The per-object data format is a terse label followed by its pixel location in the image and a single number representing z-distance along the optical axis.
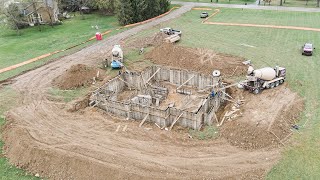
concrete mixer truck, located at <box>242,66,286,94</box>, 27.05
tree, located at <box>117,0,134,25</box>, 50.50
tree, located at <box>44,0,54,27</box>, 53.06
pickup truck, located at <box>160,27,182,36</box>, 43.38
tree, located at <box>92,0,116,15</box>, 55.47
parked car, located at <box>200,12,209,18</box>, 53.60
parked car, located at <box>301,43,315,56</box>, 34.94
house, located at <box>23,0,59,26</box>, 52.73
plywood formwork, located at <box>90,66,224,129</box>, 23.88
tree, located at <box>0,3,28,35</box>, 49.59
